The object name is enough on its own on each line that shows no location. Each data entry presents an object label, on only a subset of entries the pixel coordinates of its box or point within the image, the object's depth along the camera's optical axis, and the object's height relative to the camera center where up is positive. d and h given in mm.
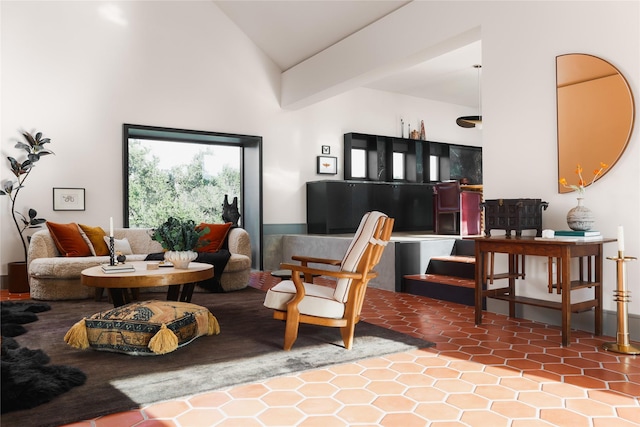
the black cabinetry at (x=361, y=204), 8758 +249
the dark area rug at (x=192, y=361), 2482 -988
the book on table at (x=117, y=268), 4192 -467
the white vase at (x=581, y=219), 3762 -32
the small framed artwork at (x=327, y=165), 9148 +1018
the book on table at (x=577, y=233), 3701 -144
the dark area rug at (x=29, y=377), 2467 -949
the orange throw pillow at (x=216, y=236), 6681 -278
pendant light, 7742 +1582
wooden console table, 3619 -479
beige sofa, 5516 -652
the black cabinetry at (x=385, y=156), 9461 +1268
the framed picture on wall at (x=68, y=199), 6684 +270
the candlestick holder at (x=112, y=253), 4583 -349
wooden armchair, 3441 -597
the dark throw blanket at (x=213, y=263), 6098 -601
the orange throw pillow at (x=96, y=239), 6207 -289
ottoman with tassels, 3262 -806
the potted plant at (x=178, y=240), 4422 -222
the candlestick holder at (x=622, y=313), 3418 -731
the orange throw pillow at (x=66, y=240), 5902 -284
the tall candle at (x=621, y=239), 3430 -178
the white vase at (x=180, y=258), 4406 -386
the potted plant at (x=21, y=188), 6203 +368
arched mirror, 3777 +850
